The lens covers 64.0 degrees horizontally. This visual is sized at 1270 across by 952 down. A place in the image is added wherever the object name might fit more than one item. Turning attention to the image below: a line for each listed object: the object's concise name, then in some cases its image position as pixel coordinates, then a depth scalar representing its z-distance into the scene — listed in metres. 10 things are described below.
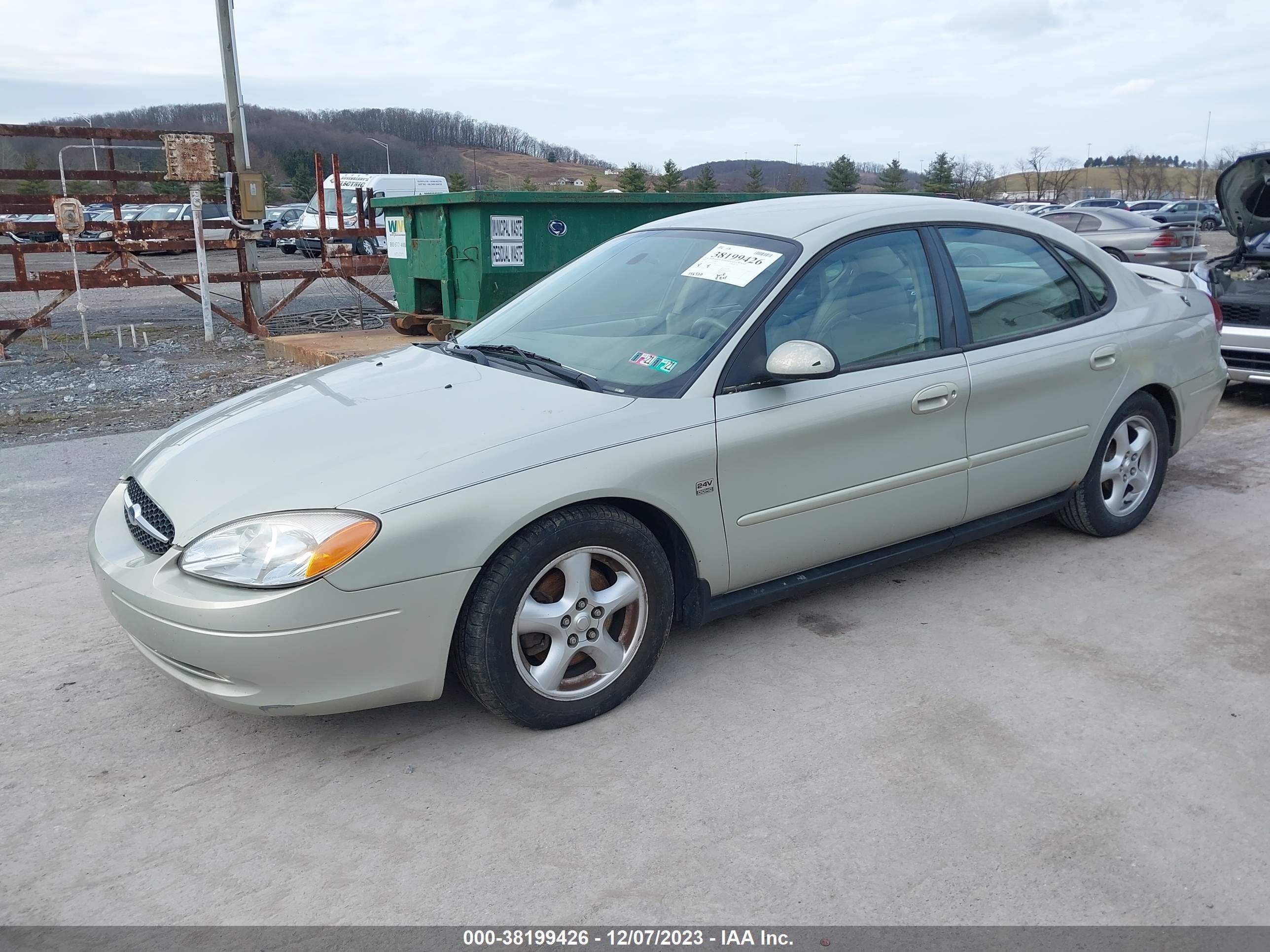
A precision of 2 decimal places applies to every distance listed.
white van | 32.22
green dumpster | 9.15
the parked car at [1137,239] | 15.45
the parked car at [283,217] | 35.53
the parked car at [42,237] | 31.75
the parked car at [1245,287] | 7.36
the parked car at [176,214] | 31.47
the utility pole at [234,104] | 12.01
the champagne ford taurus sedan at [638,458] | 2.81
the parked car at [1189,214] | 18.19
